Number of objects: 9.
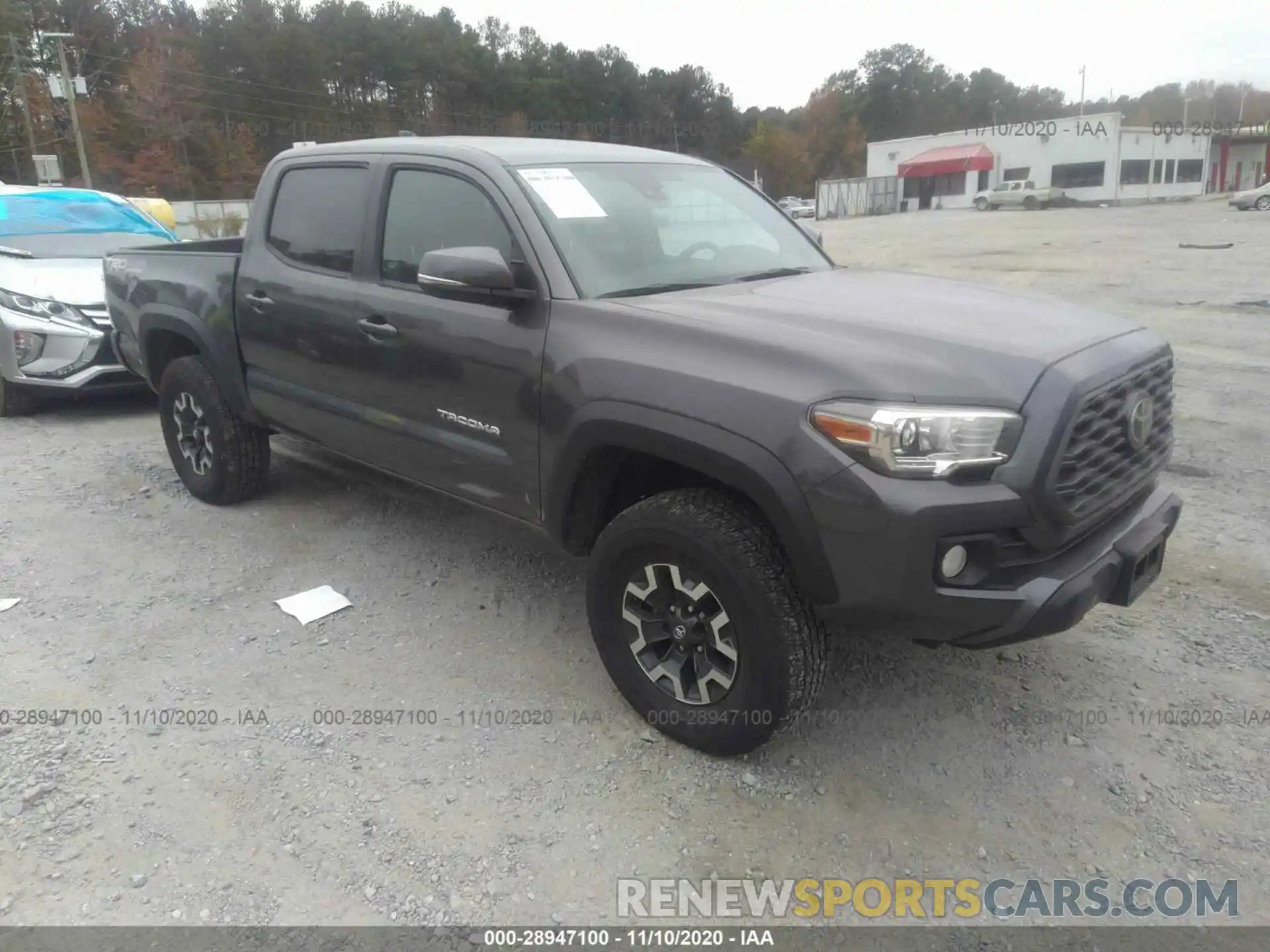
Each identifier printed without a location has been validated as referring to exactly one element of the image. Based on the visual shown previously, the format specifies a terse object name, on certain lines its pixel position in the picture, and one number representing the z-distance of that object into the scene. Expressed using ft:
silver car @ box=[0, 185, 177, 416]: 21.94
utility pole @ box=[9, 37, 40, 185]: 144.87
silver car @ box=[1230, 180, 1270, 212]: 110.84
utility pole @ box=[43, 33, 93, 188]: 123.56
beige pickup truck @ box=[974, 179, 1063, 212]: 155.22
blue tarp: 25.59
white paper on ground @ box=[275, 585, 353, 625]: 12.74
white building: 171.42
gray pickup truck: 7.74
